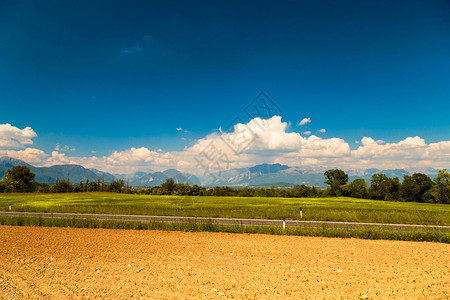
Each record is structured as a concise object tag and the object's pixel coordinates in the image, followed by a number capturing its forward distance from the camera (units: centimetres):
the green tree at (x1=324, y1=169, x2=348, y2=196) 10775
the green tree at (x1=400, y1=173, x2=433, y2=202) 8781
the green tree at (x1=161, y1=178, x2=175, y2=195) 11342
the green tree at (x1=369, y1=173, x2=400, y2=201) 9505
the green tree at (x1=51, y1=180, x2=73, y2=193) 11594
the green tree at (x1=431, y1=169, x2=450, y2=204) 7700
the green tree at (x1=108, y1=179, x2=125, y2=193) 12669
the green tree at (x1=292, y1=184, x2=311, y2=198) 10762
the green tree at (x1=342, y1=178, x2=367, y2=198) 10238
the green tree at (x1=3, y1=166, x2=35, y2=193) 10743
